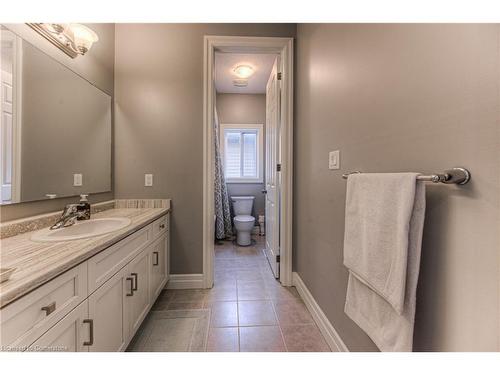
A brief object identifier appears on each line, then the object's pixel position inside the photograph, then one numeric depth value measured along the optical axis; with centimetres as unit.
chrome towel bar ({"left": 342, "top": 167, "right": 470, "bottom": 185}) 56
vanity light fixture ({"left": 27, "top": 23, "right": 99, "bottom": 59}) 130
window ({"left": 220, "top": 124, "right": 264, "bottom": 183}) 423
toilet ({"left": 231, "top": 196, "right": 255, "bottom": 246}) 340
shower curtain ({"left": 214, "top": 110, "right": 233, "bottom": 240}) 351
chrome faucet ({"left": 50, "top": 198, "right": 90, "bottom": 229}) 126
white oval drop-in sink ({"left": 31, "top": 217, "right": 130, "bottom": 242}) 96
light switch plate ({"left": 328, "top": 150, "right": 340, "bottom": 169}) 130
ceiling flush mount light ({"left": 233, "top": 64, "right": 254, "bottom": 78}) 312
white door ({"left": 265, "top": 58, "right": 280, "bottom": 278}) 229
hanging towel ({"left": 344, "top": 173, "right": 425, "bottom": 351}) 66
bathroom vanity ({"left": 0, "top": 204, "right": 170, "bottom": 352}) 60
